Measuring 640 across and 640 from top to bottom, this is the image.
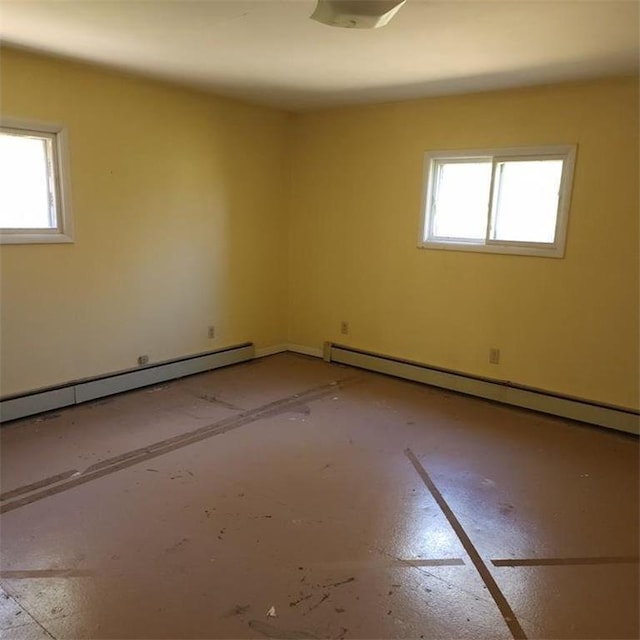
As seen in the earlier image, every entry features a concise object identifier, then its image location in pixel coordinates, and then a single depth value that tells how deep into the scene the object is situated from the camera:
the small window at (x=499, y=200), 3.77
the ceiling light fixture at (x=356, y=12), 2.02
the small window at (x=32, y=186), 3.34
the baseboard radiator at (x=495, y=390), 3.63
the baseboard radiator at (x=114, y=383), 3.49
